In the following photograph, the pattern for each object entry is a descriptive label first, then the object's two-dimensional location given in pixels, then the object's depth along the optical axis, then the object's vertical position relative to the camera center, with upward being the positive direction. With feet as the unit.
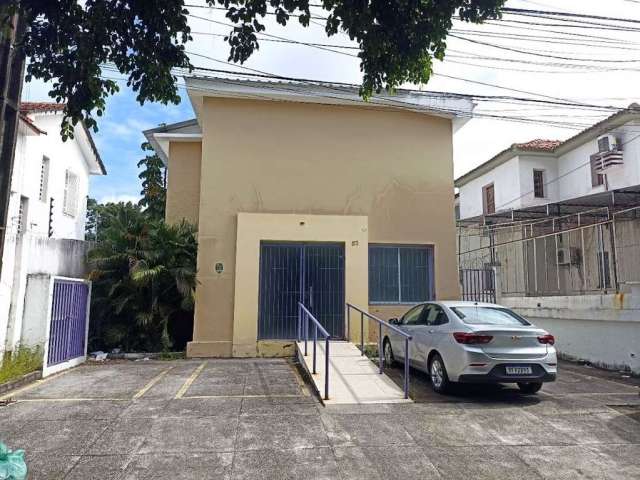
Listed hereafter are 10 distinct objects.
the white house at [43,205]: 27.86 +10.34
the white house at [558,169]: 57.00 +18.04
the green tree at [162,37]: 16.57 +9.37
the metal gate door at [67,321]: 29.55 -1.76
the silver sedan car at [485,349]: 22.77 -2.54
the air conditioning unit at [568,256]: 48.25 +4.35
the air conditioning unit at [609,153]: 57.11 +17.25
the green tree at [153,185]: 80.89 +19.59
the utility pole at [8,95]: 13.71 +5.77
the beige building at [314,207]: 38.50 +7.48
